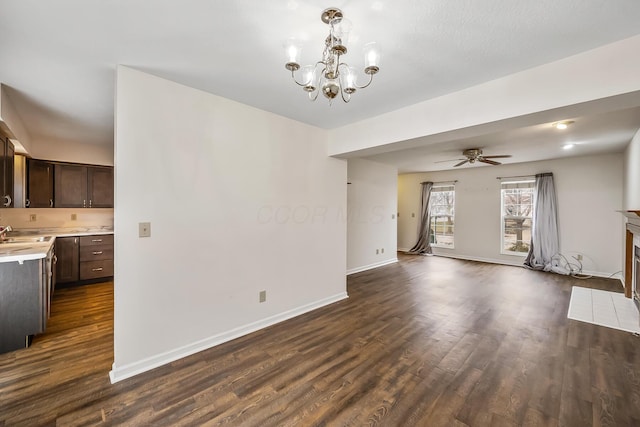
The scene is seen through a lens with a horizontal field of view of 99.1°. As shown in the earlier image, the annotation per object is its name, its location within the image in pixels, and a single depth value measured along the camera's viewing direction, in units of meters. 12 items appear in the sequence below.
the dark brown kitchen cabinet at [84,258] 4.37
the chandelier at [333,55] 1.52
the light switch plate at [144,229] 2.30
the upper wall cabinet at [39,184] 4.37
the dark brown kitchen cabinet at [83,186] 4.64
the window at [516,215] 6.49
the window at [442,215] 7.77
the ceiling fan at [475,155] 4.89
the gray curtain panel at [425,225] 7.95
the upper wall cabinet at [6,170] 2.89
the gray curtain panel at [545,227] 5.93
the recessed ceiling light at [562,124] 3.45
